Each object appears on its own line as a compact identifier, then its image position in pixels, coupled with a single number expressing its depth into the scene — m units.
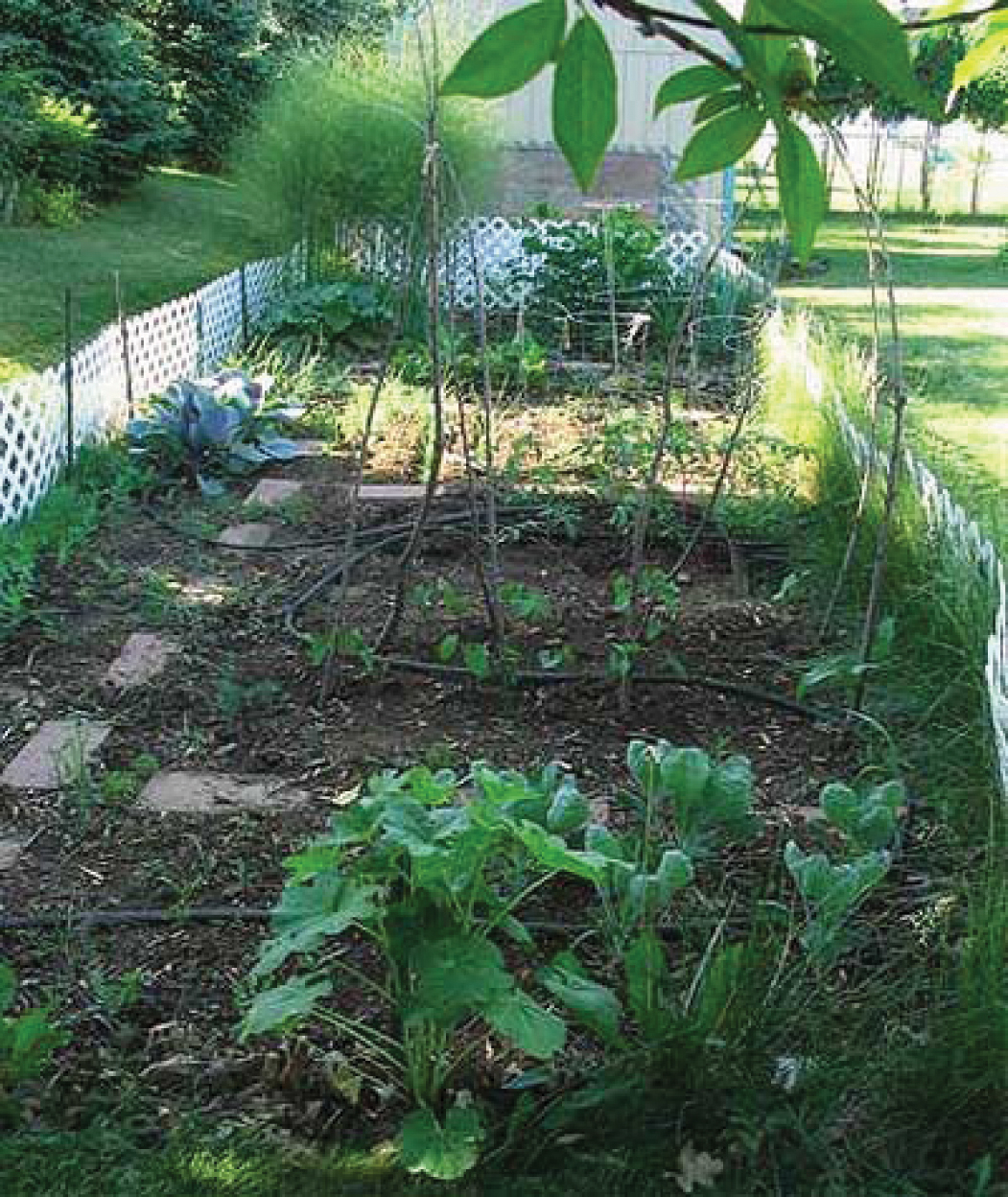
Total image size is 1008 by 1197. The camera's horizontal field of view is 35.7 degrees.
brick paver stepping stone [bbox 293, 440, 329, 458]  7.06
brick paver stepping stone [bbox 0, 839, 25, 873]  3.18
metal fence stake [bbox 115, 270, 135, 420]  6.85
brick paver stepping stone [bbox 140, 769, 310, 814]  3.46
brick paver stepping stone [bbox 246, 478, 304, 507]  6.18
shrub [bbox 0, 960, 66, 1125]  2.34
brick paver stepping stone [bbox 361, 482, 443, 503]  6.26
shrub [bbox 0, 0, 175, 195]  13.40
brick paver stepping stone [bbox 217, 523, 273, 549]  5.60
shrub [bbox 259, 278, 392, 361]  9.51
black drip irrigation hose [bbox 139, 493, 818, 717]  4.02
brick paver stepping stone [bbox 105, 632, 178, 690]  4.20
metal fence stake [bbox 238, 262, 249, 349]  9.66
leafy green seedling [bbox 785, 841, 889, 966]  2.44
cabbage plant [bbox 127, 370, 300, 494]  6.44
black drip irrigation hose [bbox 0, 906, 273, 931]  2.92
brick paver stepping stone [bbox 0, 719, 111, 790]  3.57
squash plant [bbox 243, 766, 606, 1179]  2.15
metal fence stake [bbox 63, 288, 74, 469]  5.82
